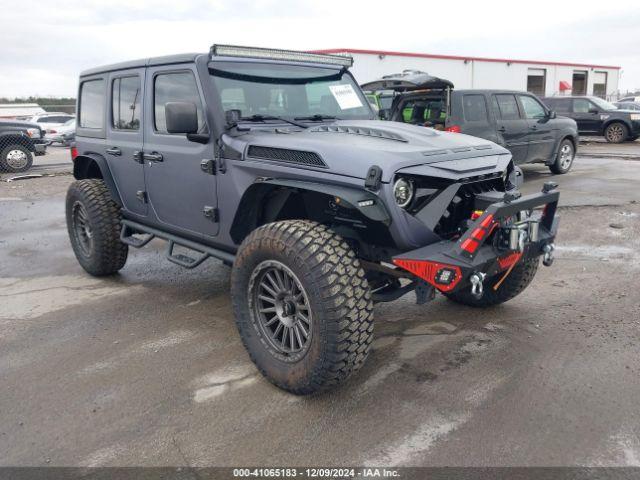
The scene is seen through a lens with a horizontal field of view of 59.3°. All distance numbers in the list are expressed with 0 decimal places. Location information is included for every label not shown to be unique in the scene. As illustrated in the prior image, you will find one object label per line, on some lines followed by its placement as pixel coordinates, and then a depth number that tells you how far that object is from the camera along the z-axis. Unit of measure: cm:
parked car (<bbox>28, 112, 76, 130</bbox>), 2458
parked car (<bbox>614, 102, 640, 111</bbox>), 2285
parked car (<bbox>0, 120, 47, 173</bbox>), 1427
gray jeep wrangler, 306
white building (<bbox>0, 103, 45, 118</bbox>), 2708
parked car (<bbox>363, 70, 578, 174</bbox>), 961
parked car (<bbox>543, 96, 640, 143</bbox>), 1883
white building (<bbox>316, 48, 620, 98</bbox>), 2420
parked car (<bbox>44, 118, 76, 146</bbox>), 2325
